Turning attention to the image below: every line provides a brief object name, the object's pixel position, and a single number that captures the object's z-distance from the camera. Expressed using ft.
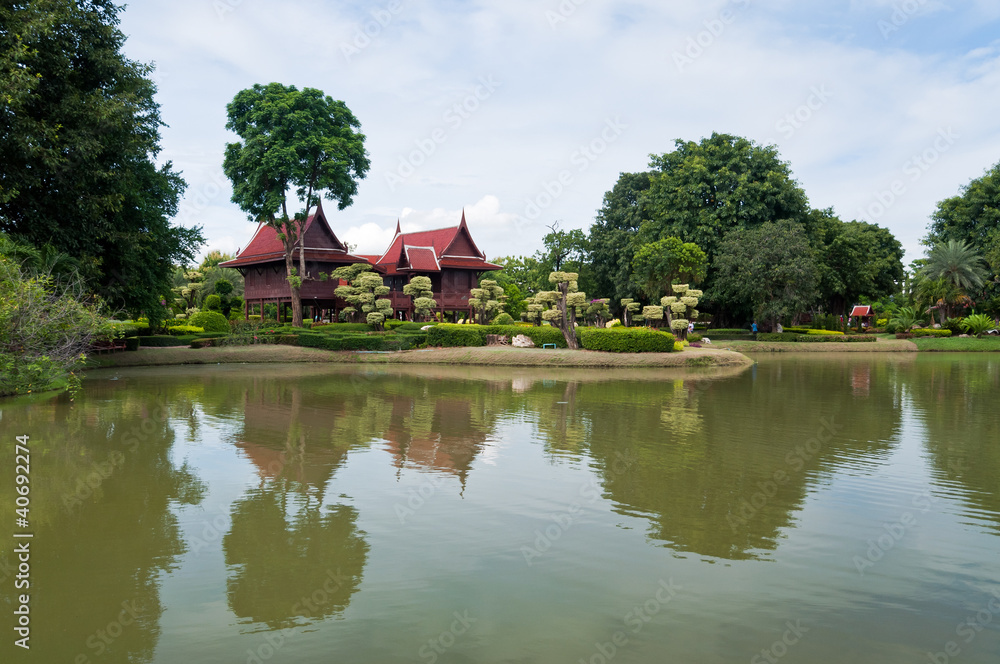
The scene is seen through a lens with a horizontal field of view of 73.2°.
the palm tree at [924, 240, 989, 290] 157.99
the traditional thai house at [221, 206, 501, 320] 143.13
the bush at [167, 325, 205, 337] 120.59
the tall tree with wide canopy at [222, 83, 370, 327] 124.47
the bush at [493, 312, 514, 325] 116.57
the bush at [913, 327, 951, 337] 146.92
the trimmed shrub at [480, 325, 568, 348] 99.09
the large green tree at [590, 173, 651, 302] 165.07
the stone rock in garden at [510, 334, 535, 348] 100.12
